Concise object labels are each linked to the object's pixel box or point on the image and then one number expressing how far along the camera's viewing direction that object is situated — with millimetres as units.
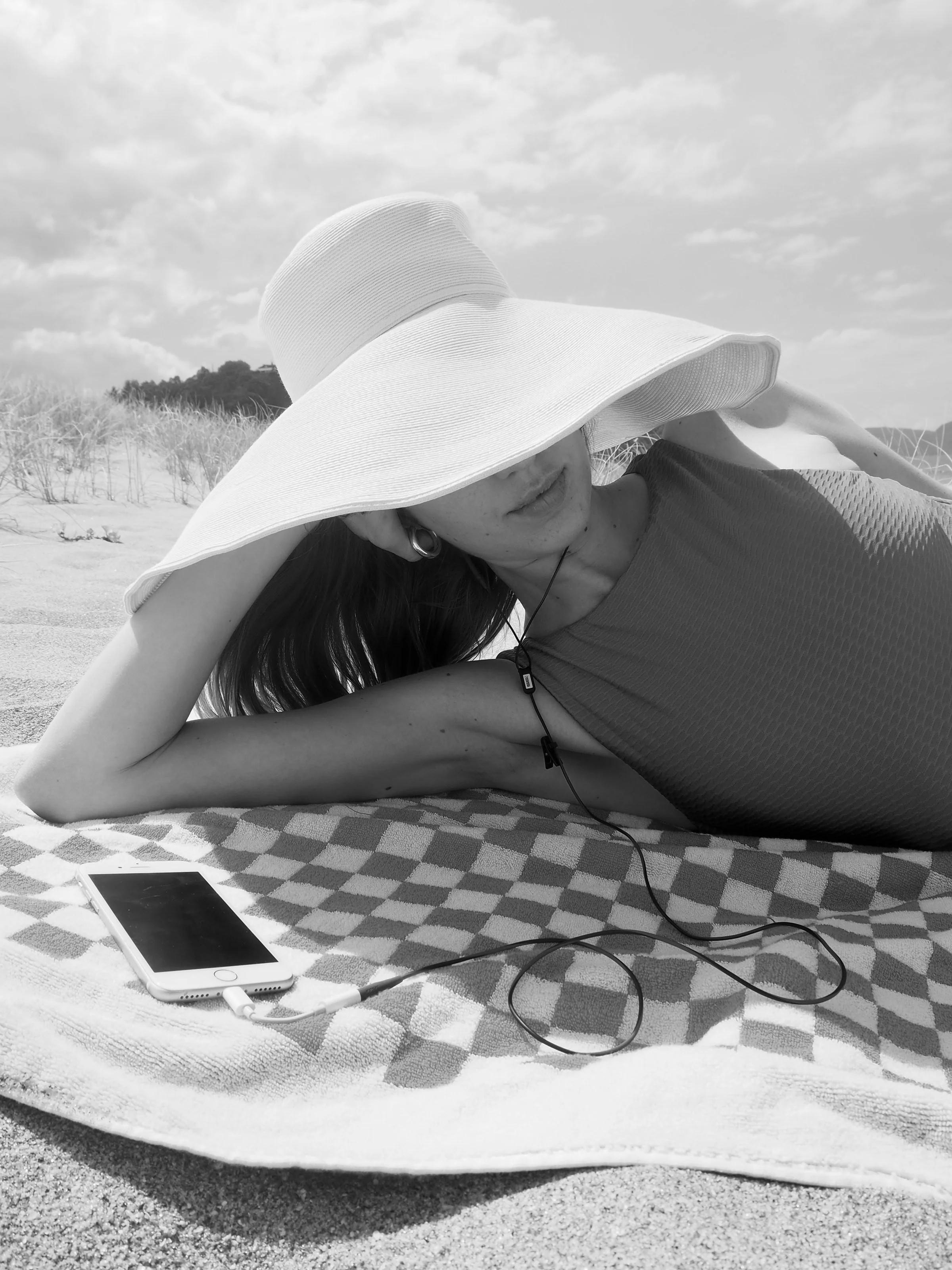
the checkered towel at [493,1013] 426
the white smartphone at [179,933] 519
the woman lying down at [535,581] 555
